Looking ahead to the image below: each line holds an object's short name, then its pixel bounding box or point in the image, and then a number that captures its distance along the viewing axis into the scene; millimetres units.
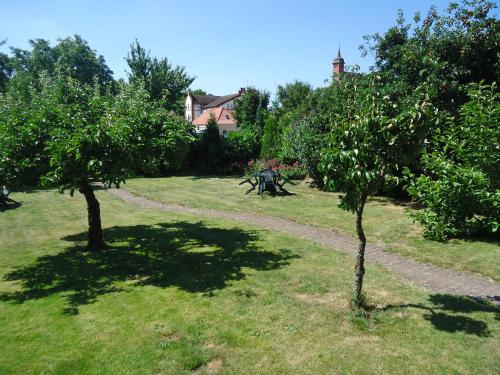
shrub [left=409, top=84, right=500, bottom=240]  7987
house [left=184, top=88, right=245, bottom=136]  63062
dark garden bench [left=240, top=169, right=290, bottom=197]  16781
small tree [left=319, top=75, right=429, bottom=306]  5090
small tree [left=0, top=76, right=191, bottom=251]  7262
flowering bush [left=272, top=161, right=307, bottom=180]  21141
